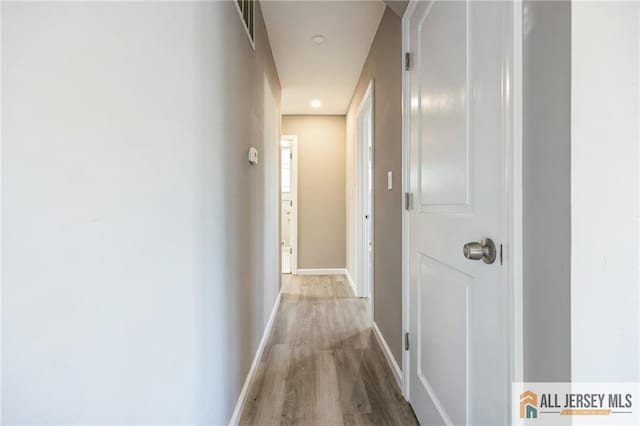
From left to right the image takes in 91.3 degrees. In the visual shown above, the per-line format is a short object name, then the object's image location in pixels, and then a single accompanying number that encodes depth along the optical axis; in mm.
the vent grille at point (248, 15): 1613
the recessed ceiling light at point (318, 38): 2570
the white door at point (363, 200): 3330
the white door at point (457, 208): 887
